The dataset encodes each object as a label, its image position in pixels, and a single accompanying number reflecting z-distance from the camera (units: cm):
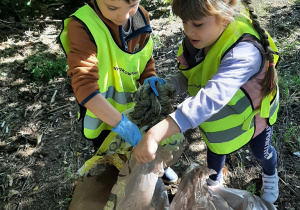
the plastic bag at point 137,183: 148
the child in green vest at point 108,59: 142
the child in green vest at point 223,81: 115
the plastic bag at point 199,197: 160
